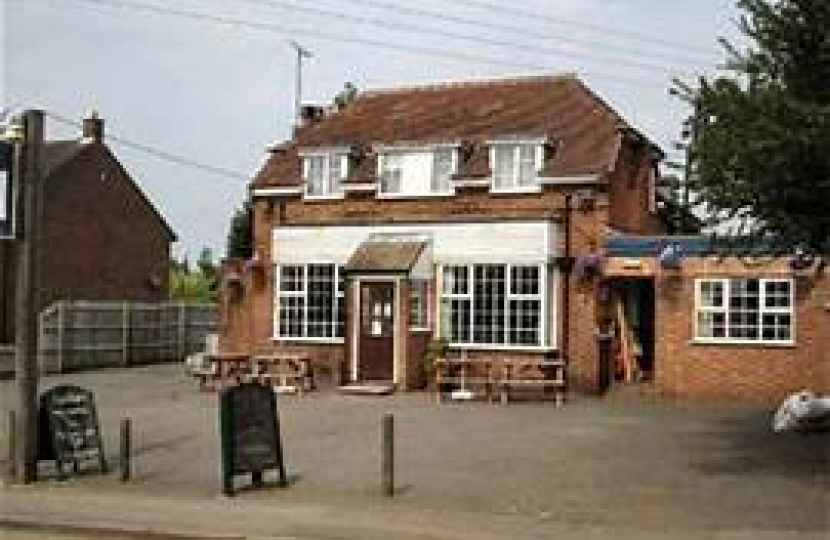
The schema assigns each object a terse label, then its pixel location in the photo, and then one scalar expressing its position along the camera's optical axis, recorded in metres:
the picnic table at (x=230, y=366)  31.70
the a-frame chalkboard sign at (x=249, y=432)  15.95
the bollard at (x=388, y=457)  15.79
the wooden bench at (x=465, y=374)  29.98
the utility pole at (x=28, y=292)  17.31
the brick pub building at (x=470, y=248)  30.08
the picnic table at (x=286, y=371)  31.42
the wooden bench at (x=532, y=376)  28.75
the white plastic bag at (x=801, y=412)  21.77
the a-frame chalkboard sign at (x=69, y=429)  17.55
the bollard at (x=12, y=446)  17.31
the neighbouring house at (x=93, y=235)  47.75
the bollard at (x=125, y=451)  17.34
